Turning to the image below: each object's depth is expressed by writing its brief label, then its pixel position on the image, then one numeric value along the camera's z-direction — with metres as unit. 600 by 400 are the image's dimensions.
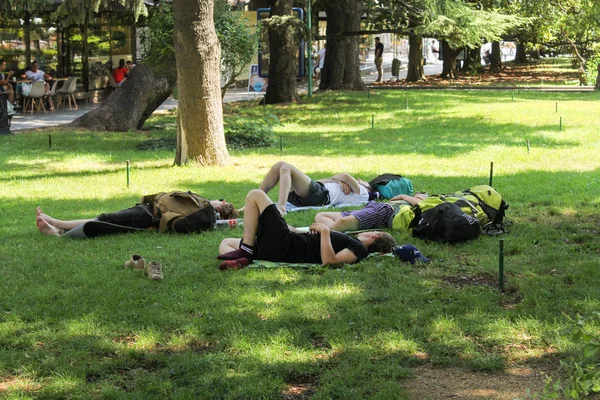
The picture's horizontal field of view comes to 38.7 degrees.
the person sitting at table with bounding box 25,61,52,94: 25.14
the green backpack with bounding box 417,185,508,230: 8.57
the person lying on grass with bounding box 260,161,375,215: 9.75
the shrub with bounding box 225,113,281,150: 16.78
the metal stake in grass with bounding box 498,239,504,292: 6.52
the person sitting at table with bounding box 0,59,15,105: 24.12
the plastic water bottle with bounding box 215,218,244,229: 9.23
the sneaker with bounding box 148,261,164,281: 7.12
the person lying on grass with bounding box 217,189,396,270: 7.47
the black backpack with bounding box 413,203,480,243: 8.22
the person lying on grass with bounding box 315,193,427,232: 8.55
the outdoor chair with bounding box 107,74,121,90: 28.91
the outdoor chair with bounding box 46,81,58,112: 25.23
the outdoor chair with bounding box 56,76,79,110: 26.01
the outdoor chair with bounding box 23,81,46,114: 24.39
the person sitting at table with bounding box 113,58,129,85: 28.92
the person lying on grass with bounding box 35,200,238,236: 8.94
